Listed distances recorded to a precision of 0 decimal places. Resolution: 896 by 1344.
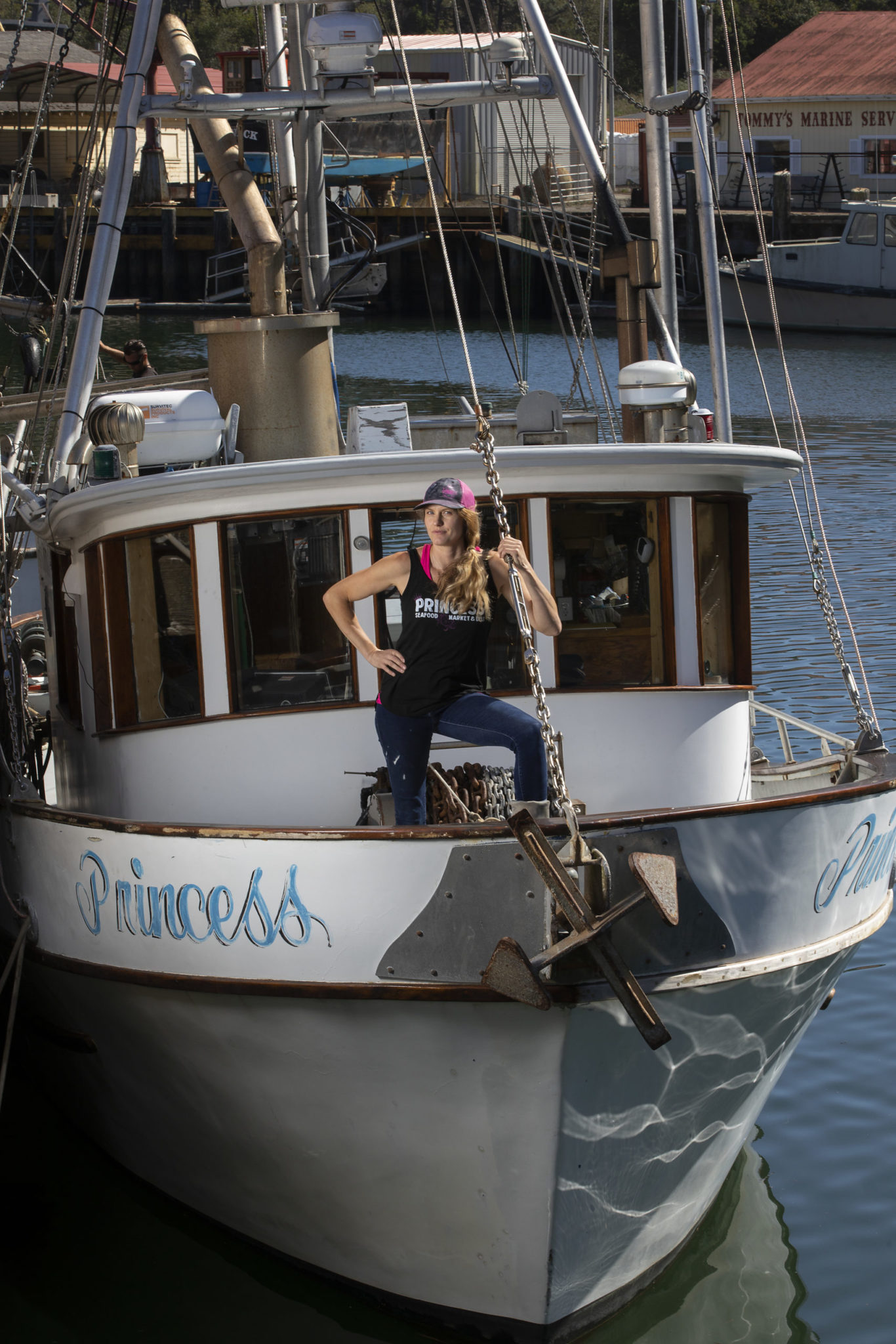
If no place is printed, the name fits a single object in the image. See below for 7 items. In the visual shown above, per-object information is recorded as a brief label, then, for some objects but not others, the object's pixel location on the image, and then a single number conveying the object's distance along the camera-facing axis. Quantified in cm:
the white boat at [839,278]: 9462
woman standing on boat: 1127
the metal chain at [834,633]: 1325
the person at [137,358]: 2869
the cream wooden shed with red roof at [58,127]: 10575
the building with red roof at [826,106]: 11525
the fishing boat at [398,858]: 1108
